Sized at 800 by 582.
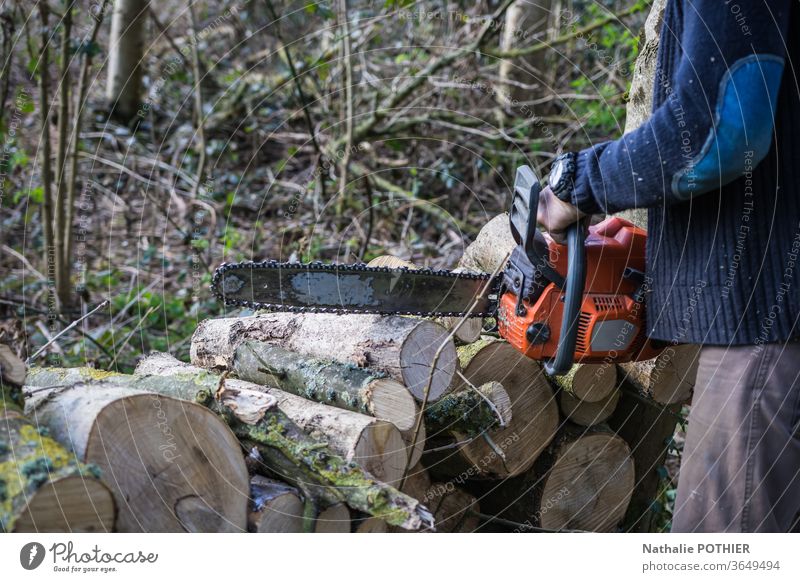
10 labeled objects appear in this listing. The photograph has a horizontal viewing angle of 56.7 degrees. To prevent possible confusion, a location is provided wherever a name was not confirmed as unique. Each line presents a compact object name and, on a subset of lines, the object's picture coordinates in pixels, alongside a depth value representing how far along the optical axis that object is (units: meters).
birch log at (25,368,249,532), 1.55
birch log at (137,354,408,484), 1.89
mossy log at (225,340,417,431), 2.04
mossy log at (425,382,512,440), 2.16
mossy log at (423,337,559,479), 2.26
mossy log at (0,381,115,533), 1.40
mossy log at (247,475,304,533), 1.72
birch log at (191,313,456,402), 2.09
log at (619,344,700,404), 2.28
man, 1.49
